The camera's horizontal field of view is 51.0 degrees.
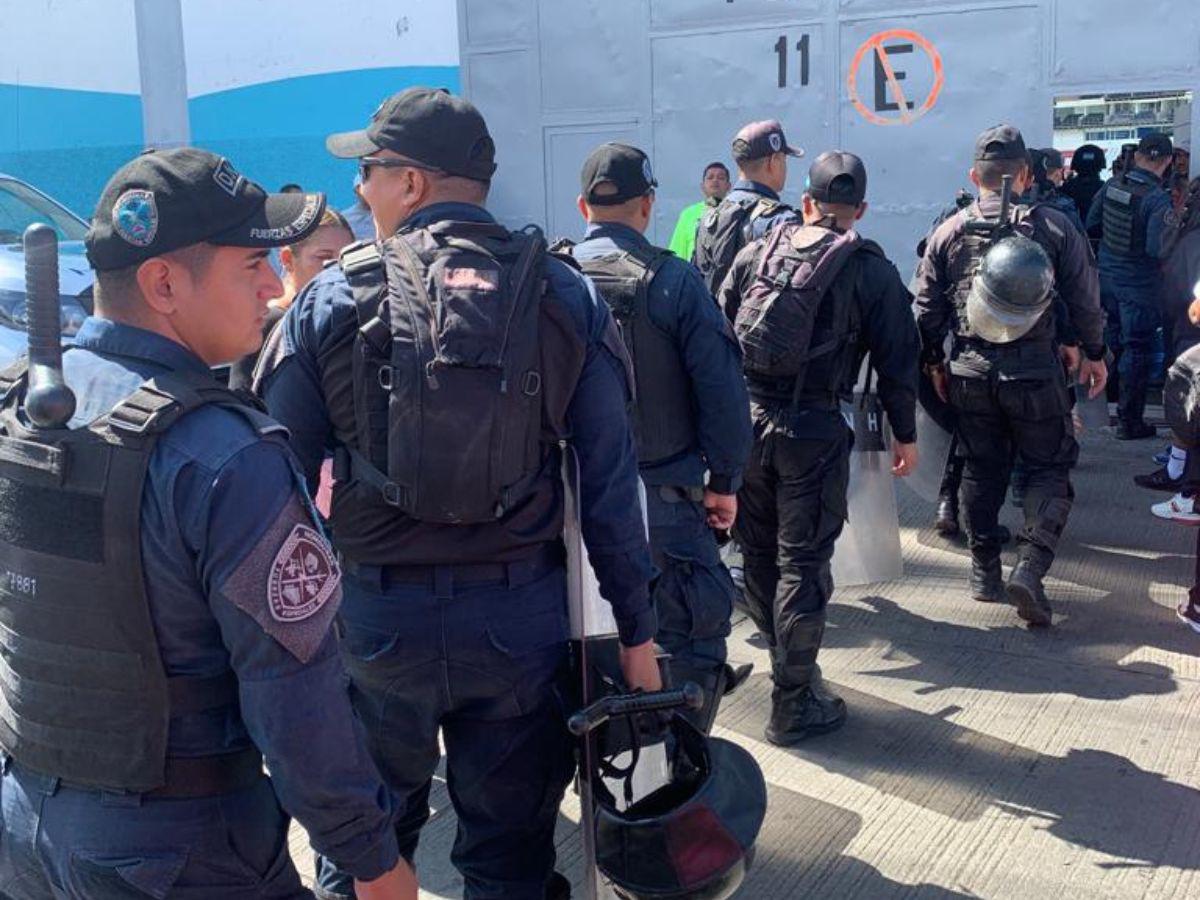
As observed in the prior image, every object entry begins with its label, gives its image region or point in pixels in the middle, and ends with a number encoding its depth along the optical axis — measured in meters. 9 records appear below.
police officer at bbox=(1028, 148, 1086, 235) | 7.30
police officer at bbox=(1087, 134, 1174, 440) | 8.28
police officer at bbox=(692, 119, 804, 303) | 5.50
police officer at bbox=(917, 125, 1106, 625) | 5.21
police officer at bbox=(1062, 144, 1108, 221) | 10.48
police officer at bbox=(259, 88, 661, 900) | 2.38
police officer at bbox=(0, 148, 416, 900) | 1.70
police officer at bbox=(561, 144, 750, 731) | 3.61
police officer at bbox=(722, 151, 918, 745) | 4.32
